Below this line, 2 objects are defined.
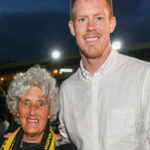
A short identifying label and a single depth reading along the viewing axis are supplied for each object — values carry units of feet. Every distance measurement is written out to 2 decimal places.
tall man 6.53
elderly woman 7.90
